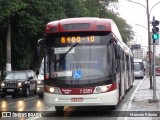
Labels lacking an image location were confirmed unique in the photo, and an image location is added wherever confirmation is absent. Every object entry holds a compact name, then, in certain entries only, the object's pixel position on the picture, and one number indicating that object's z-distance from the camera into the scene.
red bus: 14.55
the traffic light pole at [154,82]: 20.01
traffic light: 20.25
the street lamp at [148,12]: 32.16
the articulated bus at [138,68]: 63.38
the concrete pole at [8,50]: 34.94
